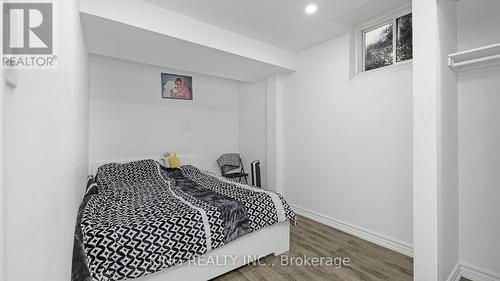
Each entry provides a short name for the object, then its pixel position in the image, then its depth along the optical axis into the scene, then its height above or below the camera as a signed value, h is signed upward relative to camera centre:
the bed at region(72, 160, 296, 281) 1.47 -0.67
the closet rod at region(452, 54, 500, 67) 1.59 +0.59
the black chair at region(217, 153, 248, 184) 4.36 -0.43
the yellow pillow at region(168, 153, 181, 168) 3.74 -0.33
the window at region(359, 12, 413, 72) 2.37 +1.11
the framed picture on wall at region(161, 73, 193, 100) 3.87 +0.97
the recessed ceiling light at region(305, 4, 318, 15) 2.27 +1.35
